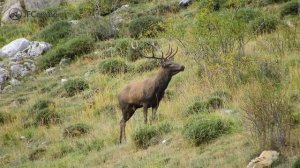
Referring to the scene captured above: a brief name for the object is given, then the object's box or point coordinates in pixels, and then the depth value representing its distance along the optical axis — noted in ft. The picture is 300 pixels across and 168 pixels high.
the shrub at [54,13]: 109.19
